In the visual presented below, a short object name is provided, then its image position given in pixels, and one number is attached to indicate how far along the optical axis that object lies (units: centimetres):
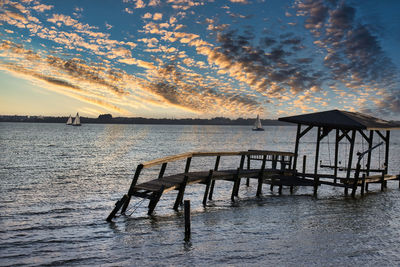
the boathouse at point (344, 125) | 1884
